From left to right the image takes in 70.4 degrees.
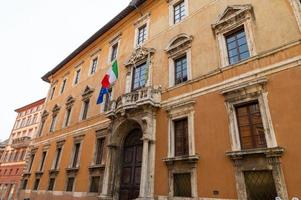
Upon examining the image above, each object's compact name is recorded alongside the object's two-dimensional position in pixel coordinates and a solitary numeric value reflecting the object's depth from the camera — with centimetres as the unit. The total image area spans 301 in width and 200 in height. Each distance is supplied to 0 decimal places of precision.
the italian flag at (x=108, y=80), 1262
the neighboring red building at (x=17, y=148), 3212
